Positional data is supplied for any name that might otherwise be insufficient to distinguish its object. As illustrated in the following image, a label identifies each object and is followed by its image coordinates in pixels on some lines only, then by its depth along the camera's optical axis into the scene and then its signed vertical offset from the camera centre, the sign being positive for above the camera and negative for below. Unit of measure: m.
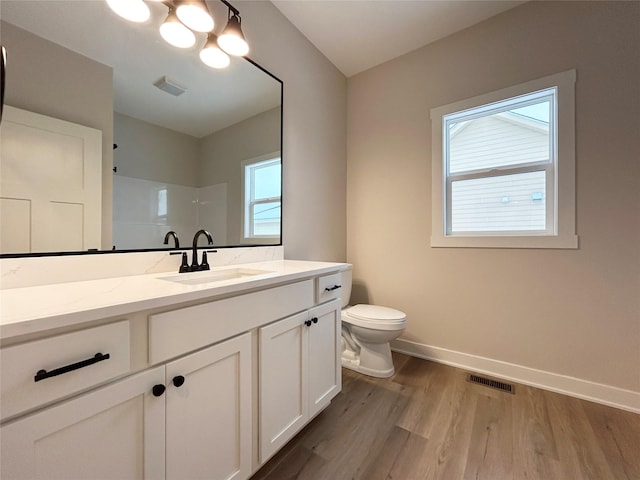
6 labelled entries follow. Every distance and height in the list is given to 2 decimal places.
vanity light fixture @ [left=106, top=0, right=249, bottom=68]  1.15 +1.06
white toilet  1.82 -0.70
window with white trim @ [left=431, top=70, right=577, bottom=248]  1.70 +0.55
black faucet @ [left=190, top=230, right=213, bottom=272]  1.30 -0.09
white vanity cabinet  0.55 -0.42
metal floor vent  1.75 -0.99
